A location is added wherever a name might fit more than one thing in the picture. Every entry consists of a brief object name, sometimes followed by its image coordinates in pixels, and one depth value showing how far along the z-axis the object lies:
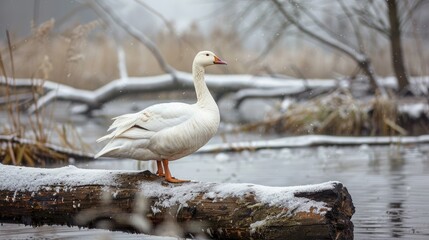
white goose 11.63
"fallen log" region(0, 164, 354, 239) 10.07
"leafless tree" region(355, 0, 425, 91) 30.31
